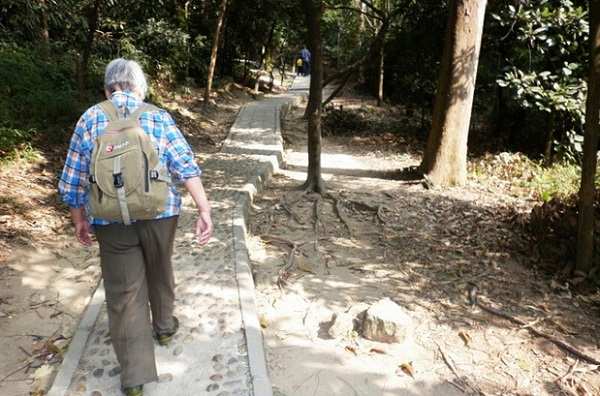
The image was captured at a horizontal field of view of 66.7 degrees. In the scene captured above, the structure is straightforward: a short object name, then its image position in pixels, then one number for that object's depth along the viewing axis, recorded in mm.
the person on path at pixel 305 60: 25595
